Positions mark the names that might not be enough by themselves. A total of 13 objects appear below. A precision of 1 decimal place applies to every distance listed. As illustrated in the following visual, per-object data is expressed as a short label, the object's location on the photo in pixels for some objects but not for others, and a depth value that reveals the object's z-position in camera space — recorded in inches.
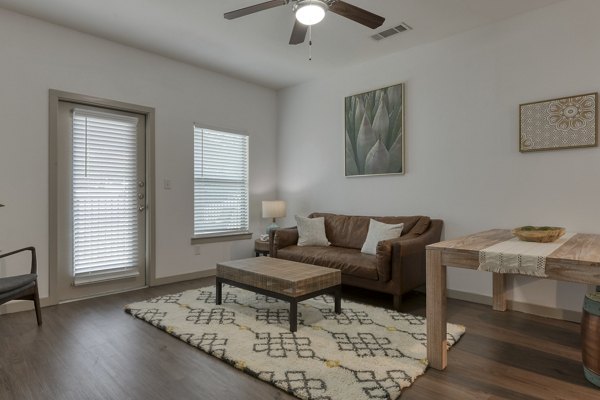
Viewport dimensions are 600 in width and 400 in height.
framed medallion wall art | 115.5
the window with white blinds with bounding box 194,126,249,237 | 186.9
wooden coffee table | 107.3
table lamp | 203.0
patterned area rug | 77.5
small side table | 196.0
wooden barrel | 75.9
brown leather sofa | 128.6
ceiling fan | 95.2
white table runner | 70.1
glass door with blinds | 143.1
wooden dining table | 68.4
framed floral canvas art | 164.9
